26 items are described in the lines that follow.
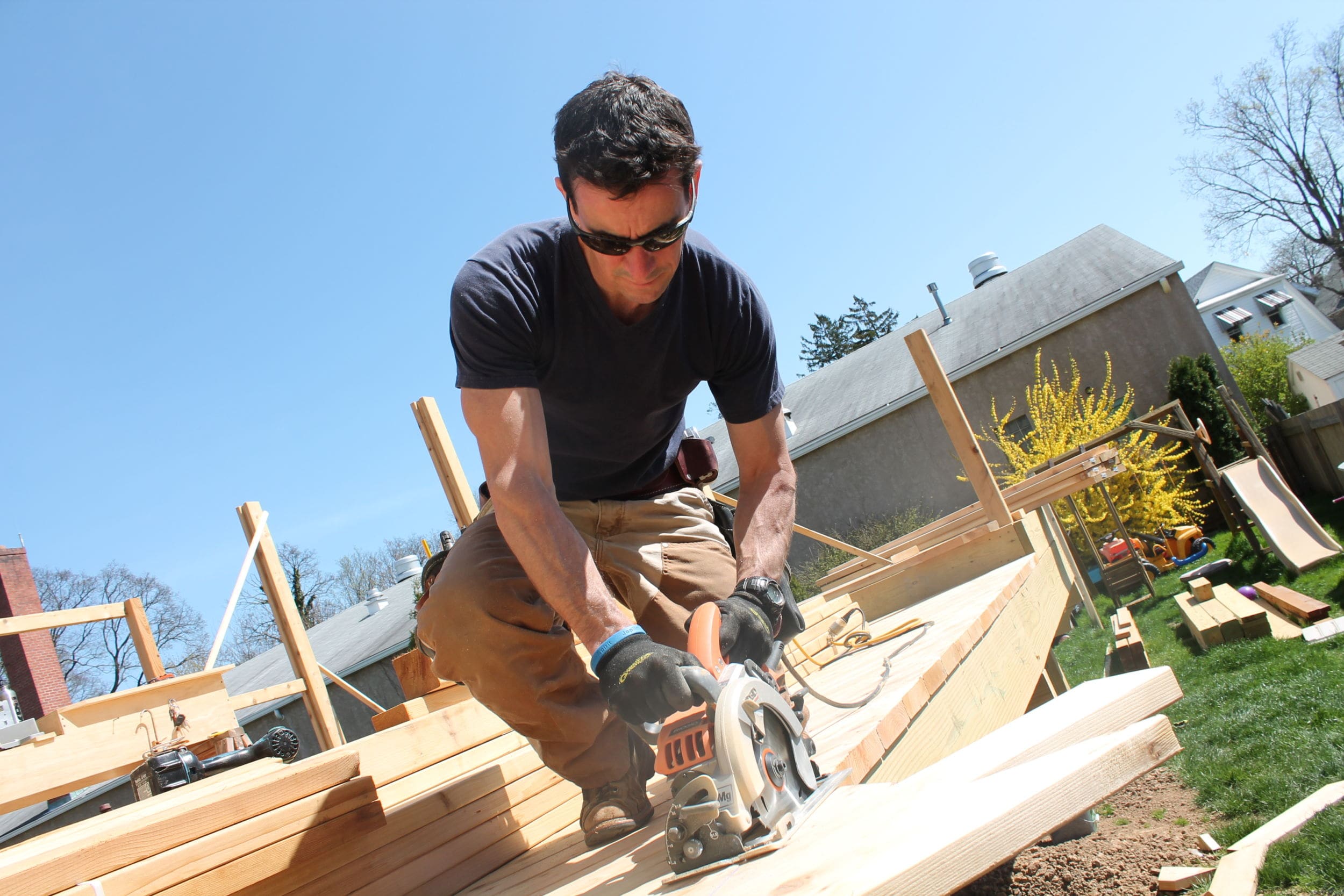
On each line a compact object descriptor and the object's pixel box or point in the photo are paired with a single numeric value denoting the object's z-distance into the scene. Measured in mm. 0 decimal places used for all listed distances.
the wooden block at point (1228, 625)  6738
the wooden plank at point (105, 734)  3381
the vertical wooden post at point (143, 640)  4719
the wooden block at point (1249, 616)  6609
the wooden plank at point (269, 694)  4555
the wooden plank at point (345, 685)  5043
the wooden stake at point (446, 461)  4805
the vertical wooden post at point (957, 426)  5203
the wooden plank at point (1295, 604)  6562
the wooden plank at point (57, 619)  3736
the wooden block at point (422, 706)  3164
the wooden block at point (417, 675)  3684
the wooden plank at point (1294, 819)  2885
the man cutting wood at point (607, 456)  1938
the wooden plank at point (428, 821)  2049
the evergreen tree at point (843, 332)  48125
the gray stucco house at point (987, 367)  16344
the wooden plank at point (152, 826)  1584
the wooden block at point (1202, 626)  6816
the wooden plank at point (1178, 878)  2621
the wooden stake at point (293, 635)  4758
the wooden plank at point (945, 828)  968
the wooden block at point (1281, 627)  6395
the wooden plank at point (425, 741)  2512
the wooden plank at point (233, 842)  1701
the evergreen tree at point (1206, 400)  15078
